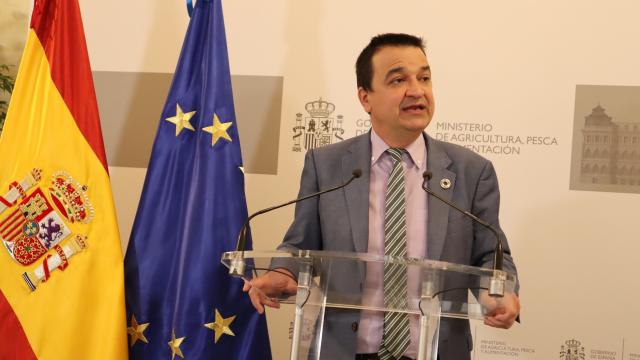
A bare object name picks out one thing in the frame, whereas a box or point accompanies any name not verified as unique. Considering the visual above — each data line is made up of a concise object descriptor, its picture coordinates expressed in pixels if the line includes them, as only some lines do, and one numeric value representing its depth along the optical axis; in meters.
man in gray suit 2.39
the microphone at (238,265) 2.09
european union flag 3.11
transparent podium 1.92
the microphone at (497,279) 1.87
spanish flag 3.01
